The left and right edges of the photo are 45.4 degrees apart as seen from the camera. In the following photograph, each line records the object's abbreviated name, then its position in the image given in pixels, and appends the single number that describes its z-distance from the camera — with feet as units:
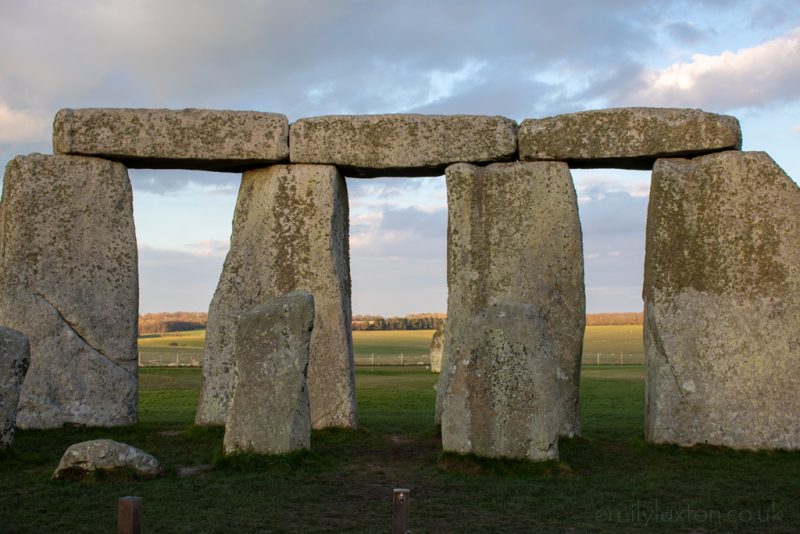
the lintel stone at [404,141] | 48.52
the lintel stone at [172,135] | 48.88
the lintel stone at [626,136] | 45.50
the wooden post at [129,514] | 19.27
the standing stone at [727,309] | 42.78
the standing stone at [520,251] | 46.80
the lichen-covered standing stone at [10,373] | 37.06
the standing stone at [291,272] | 48.57
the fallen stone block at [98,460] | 33.50
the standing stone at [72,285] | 47.62
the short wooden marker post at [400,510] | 20.80
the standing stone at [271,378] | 36.01
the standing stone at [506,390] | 35.17
